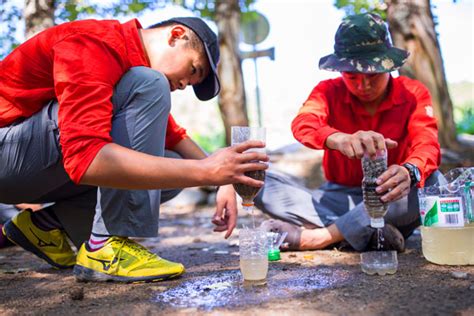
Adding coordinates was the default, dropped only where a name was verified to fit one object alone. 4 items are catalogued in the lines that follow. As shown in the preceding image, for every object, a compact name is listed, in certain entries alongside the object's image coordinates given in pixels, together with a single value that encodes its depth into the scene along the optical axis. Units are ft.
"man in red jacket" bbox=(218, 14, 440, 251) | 9.68
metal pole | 29.04
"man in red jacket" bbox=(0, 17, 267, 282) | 6.86
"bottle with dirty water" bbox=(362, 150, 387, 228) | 8.87
